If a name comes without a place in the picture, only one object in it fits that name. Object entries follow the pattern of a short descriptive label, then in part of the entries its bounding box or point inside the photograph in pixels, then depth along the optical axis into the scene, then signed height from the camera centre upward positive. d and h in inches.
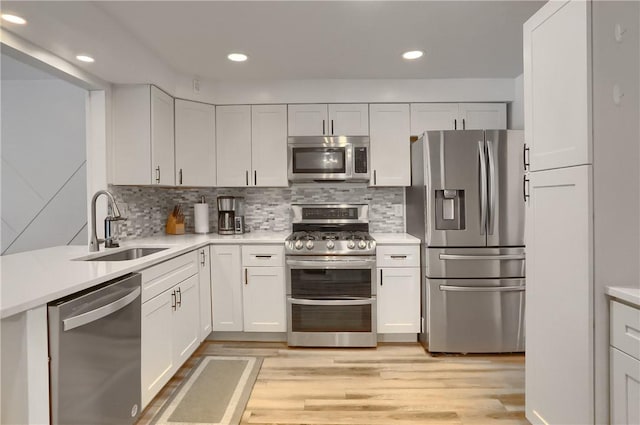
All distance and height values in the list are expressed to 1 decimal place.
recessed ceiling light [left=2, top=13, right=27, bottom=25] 67.7 +38.1
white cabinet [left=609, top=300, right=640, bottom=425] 48.2 -22.5
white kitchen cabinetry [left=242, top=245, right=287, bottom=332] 123.4 -26.1
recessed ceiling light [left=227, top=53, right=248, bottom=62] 109.0 +48.9
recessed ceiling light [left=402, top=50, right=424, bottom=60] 108.7 +49.0
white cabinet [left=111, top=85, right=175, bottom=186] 113.2 +25.3
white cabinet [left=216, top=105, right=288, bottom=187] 136.6 +25.7
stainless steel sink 100.9 -12.2
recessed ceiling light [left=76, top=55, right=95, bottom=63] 89.2 +39.8
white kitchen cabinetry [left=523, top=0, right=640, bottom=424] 53.3 +4.1
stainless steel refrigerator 110.9 -10.0
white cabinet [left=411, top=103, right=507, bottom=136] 135.4 +35.7
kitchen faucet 89.5 -3.2
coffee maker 139.0 -1.6
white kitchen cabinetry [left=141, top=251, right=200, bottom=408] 79.6 -28.4
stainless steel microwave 133.2 +19.7
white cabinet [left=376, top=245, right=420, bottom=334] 121.1 -27.7
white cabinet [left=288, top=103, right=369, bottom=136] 135.5 +35.4
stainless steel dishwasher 52.6 -24.7
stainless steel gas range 118.9 -28.4
